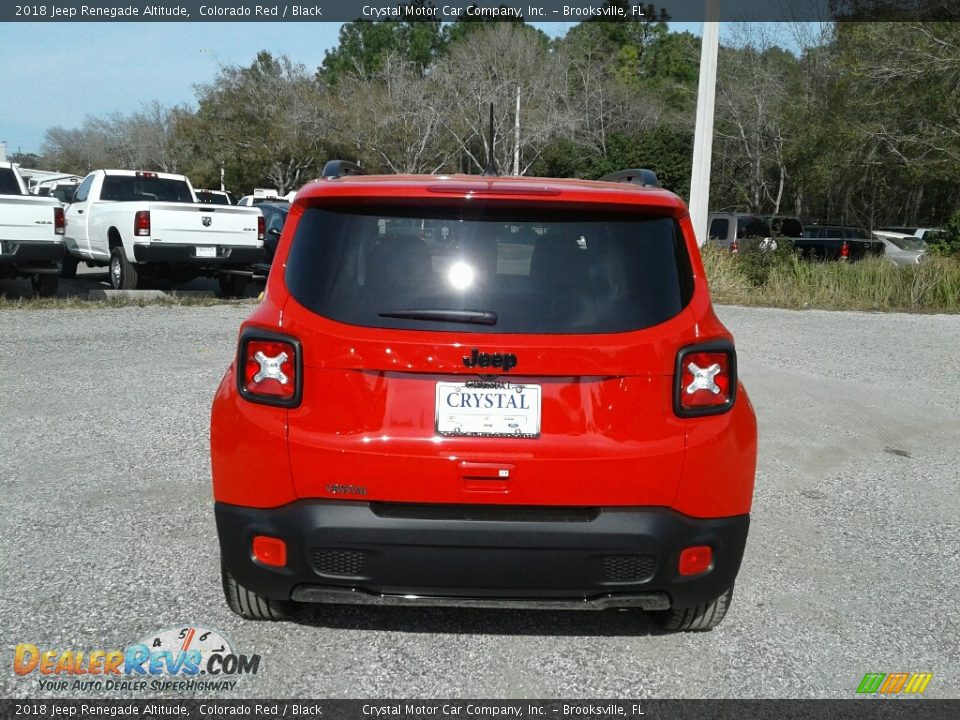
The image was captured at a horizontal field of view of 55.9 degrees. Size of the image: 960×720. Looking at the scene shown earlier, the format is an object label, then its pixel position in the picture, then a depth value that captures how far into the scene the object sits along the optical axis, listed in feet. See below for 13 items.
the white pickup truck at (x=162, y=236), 44.60
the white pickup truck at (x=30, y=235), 39.78
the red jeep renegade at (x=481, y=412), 9.63
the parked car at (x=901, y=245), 79.40
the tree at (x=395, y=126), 142.31
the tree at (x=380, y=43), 244.22
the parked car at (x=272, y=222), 52.54
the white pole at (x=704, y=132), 55.93
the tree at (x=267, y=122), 145.28
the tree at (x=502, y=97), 144.05
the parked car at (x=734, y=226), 77.82
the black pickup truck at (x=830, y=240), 74.54
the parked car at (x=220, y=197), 80.52
